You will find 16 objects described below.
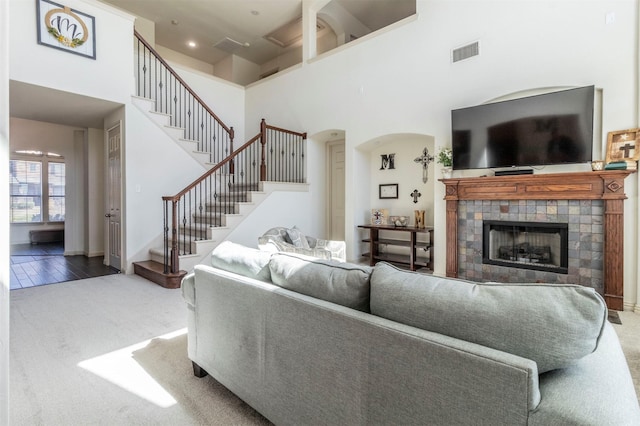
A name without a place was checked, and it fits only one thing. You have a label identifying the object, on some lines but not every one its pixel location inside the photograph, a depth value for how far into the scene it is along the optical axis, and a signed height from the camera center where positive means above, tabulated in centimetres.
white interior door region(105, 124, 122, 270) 534 +13
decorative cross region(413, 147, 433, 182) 525 +80
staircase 479 +91
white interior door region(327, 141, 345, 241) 666 +39
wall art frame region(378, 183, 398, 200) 577 +35
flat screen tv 346 +92
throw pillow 429 -39
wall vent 428 +213
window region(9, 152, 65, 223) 847 +55
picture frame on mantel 322 +64
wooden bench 852 -70
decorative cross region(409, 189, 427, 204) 545 +25
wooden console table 496 -56
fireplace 330 -8
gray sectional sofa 87 -47
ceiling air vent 775 +407
